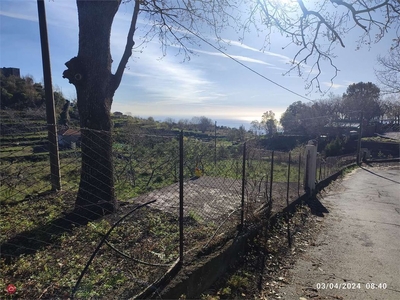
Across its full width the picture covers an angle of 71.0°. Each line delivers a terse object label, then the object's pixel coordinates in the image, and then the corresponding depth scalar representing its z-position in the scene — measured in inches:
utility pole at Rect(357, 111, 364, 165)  850.6
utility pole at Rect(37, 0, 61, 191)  233.8
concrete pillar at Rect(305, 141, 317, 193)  345.1
